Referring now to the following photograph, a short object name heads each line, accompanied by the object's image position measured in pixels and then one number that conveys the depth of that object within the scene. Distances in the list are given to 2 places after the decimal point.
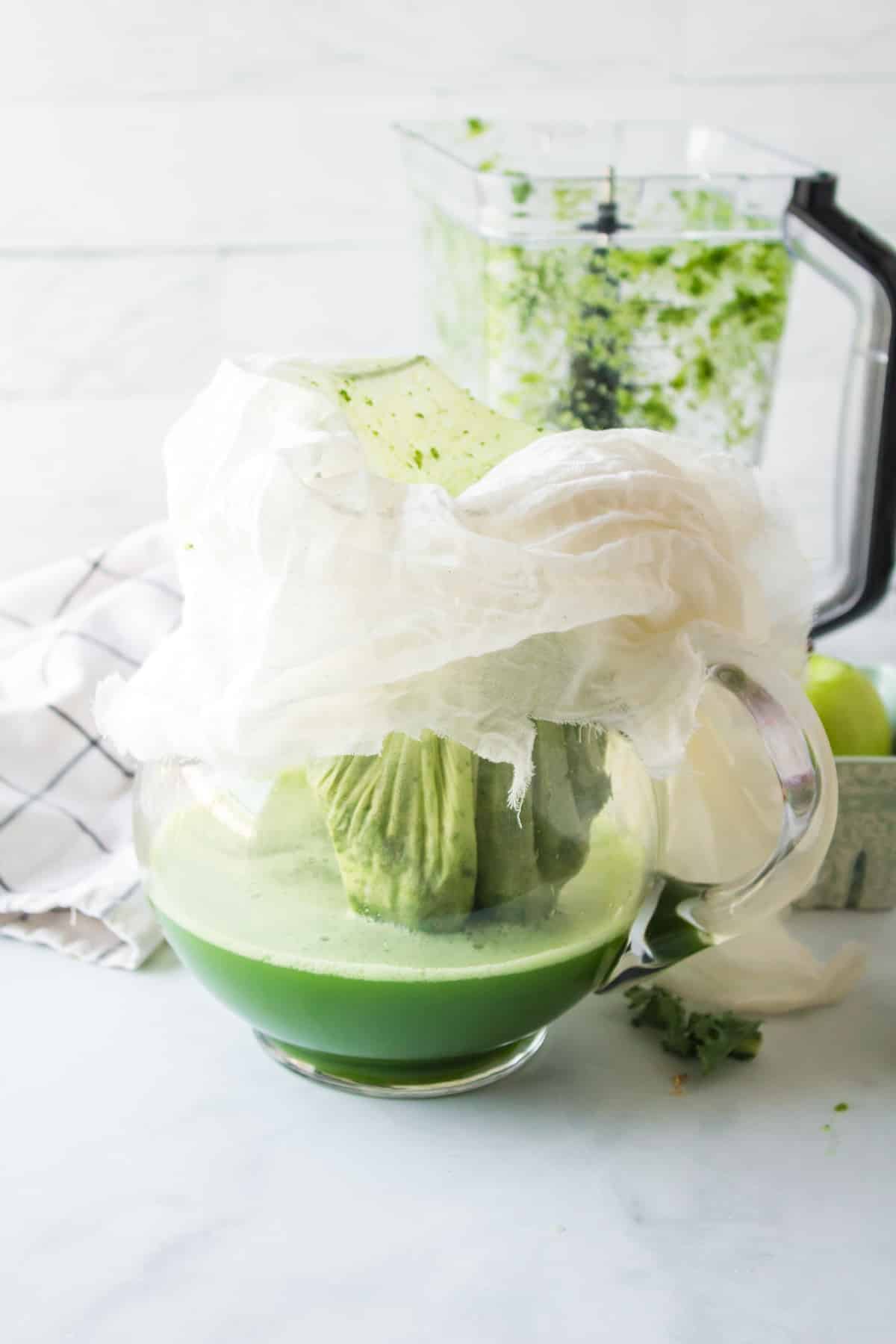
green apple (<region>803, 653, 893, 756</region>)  0.66
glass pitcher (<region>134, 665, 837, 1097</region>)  0.45
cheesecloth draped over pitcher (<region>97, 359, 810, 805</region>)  0.42
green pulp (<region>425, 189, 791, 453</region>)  0.77
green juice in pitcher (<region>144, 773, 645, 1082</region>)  0.46
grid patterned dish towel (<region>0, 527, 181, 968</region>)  0.64
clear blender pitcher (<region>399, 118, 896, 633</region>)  0.76
